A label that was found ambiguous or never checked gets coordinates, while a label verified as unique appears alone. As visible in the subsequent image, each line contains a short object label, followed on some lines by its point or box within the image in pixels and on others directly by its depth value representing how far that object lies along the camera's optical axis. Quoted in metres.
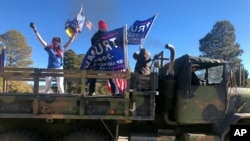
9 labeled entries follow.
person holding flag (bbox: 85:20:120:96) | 3.90
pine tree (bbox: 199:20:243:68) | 25.74
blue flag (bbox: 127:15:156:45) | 5.64
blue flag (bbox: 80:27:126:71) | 3.98
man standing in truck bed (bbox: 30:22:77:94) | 4.32
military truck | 3.41
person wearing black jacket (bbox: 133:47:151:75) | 3.94
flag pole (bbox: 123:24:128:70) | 3.99
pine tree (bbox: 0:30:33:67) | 21.09
